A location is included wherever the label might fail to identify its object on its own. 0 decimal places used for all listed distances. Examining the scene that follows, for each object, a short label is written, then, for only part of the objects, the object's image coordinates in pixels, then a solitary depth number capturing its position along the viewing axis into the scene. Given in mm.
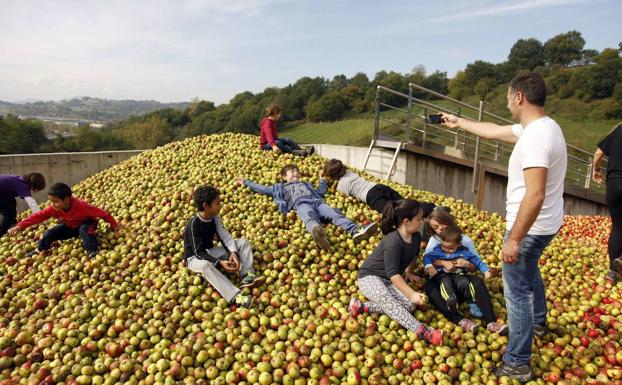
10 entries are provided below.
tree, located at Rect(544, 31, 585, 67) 73500
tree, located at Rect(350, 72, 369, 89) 101638
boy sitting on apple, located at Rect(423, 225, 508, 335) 4320
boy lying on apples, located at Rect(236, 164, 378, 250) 5660
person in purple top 6484
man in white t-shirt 2977
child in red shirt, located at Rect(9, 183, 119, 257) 5527
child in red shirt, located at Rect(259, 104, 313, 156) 8680
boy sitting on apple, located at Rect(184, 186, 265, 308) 4555
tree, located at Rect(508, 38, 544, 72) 71600
